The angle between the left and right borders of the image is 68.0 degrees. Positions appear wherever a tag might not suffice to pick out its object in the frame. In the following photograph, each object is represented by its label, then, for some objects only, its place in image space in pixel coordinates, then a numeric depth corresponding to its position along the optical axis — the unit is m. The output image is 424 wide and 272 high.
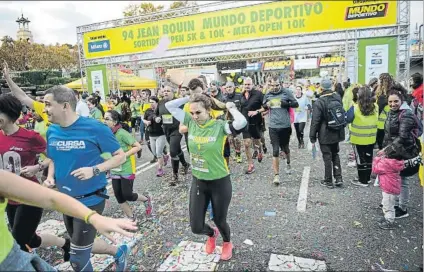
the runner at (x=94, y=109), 7.91
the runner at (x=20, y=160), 3.03
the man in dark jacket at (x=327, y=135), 5.63
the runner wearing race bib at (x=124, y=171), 4.33
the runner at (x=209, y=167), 3.28
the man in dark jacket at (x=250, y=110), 6.83
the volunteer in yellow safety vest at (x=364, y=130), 5.57
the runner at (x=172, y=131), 6.36
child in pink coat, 3.93
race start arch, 9.80
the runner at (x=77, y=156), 2.69
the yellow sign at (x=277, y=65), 38.84
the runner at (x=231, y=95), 7.23
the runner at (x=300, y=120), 9.13
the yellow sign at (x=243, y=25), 9.88
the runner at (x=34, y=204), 1.48
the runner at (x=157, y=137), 7.01
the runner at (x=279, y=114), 6.11
